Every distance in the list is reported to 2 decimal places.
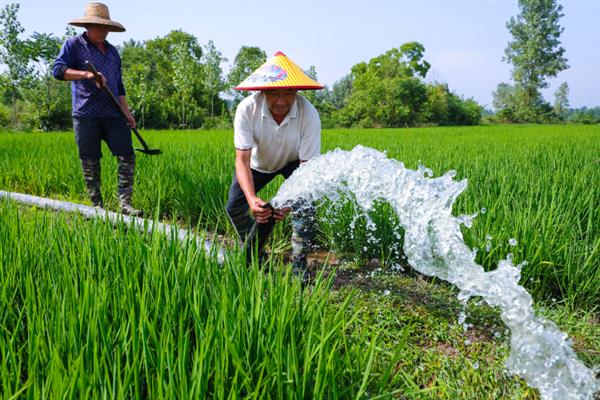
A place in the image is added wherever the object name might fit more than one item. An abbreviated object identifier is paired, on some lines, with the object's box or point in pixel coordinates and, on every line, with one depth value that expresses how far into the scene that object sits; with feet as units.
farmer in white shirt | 6.68
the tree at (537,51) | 129.18
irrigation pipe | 5.45
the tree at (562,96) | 232.53
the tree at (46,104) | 59.88
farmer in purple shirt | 11.05
